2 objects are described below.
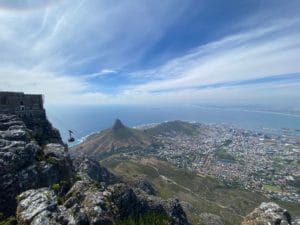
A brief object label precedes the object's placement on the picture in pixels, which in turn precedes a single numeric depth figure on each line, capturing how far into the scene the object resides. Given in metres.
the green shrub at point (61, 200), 33.91
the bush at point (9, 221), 29.69
